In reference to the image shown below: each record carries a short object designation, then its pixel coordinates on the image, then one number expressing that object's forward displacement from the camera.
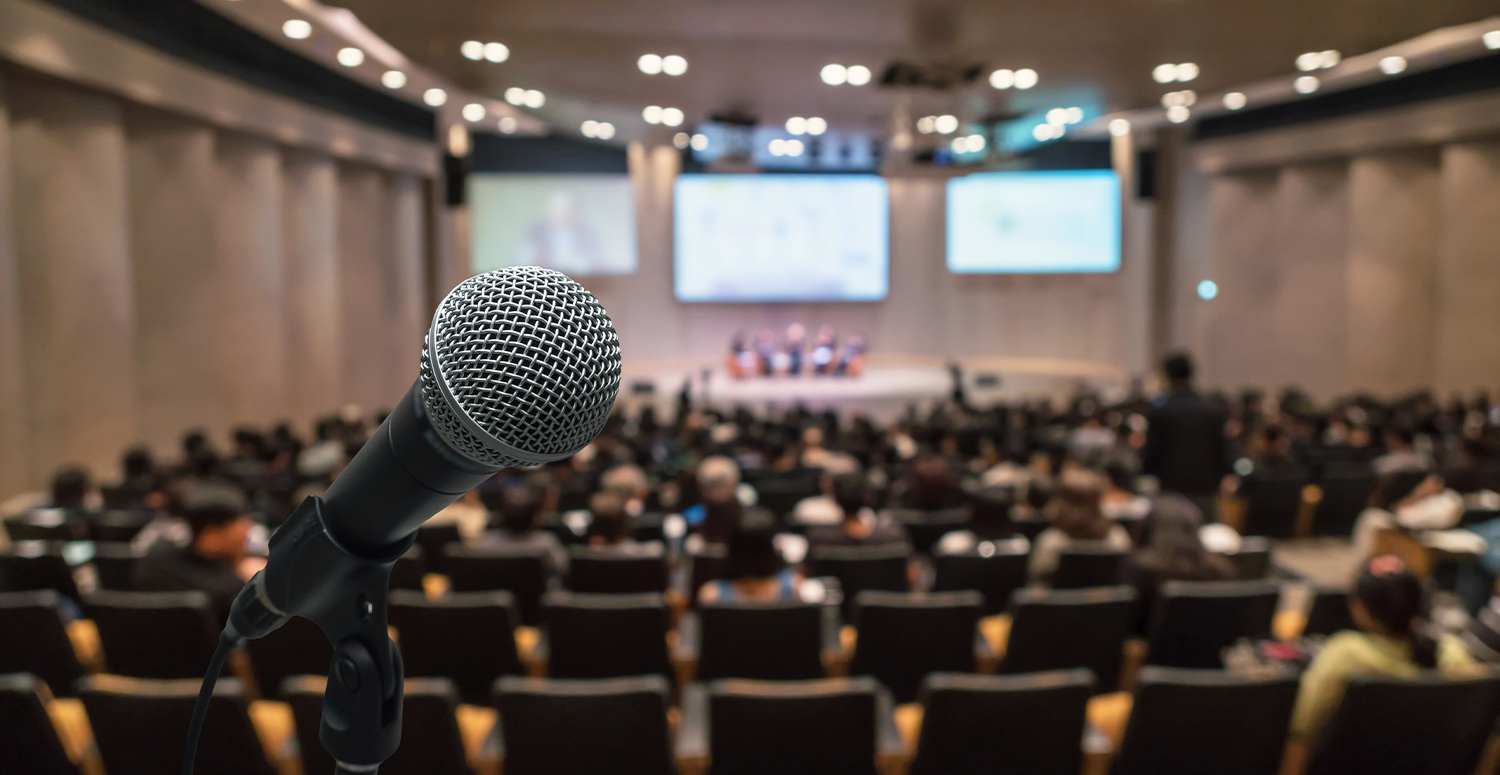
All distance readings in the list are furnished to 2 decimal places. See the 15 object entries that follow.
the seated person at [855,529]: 4.86
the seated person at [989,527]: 5.16
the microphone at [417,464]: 0.79
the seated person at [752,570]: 4.19
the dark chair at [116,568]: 4.41
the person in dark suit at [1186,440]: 6.13
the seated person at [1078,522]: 5.03
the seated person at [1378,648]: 2.88
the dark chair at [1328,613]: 3.82
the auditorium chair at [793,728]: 2.62
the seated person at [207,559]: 3.73
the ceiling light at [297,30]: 10.02
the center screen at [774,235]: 20.50
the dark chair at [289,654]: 3.44
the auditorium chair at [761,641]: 3.43
